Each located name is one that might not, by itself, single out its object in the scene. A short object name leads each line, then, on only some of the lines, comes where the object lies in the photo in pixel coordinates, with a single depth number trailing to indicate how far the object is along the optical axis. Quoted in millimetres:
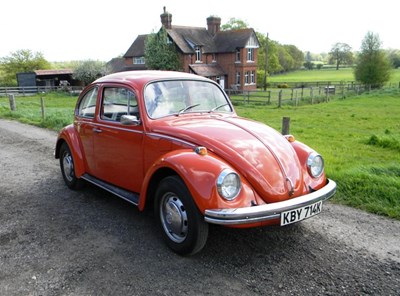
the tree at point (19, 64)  60281
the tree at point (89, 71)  48281
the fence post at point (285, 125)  6625
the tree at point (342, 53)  101938
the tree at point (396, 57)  87012
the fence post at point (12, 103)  18125
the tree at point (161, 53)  39938
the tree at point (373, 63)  42938
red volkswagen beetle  3283
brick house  41531
